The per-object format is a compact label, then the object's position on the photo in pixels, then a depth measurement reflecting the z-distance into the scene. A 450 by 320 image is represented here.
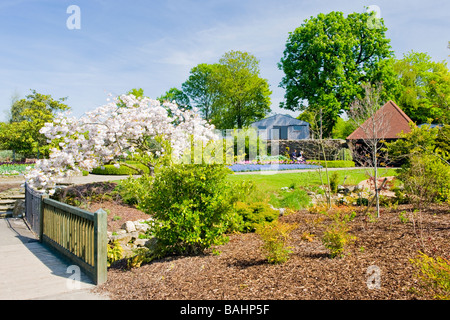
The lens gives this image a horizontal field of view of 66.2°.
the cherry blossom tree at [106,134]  10.55
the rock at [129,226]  8.05
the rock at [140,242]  7.00
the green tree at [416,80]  33.11
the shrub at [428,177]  7.33
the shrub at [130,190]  9.71
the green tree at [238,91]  38.81
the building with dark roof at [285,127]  35.69
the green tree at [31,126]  21.00
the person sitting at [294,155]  25.91
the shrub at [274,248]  4.44
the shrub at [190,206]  4.99
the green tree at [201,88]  43.12
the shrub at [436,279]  3.24
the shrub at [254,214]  7.03
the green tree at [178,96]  45.47
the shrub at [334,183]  12.41
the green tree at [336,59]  27.89
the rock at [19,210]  10.73
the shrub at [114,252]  5.52
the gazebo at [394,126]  24.00
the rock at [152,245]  5.35
